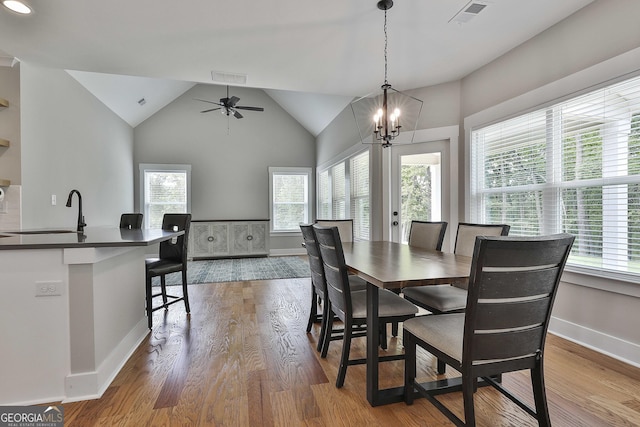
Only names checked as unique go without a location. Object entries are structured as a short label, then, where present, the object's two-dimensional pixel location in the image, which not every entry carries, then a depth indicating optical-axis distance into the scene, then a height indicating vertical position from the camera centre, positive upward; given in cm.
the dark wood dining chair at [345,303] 179 -59
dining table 148 -34
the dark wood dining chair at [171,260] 288 -50
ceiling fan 483 +173
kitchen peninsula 166 -60
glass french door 400 +35
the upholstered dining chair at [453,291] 200 -60
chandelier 241 +128
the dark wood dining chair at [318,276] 225 -52
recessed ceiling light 224 +156
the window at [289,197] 746 +35
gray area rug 491 -108
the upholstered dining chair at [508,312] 116 -42
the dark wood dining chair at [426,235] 273 -25
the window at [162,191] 671 +47
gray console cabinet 669 -62
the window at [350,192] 493 +35
